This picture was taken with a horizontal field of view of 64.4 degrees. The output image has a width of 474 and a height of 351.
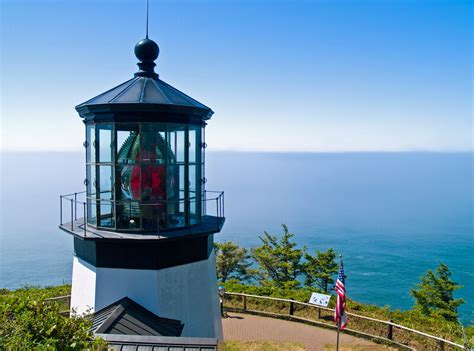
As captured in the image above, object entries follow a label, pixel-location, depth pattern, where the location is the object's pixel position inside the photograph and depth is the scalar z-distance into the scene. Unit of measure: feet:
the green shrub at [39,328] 10.55
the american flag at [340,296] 25.80
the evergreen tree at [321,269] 70.08
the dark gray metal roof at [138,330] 14.87
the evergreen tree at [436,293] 63.36
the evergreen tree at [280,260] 75.36
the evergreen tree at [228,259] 89.40
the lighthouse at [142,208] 19.70
